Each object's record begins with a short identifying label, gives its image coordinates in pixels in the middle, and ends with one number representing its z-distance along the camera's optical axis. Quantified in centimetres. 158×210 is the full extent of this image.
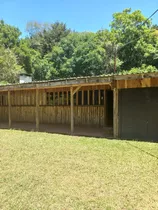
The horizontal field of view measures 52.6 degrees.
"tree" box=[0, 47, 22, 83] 1573
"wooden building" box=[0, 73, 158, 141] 526
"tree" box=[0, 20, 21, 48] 2551
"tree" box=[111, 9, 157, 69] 1514
